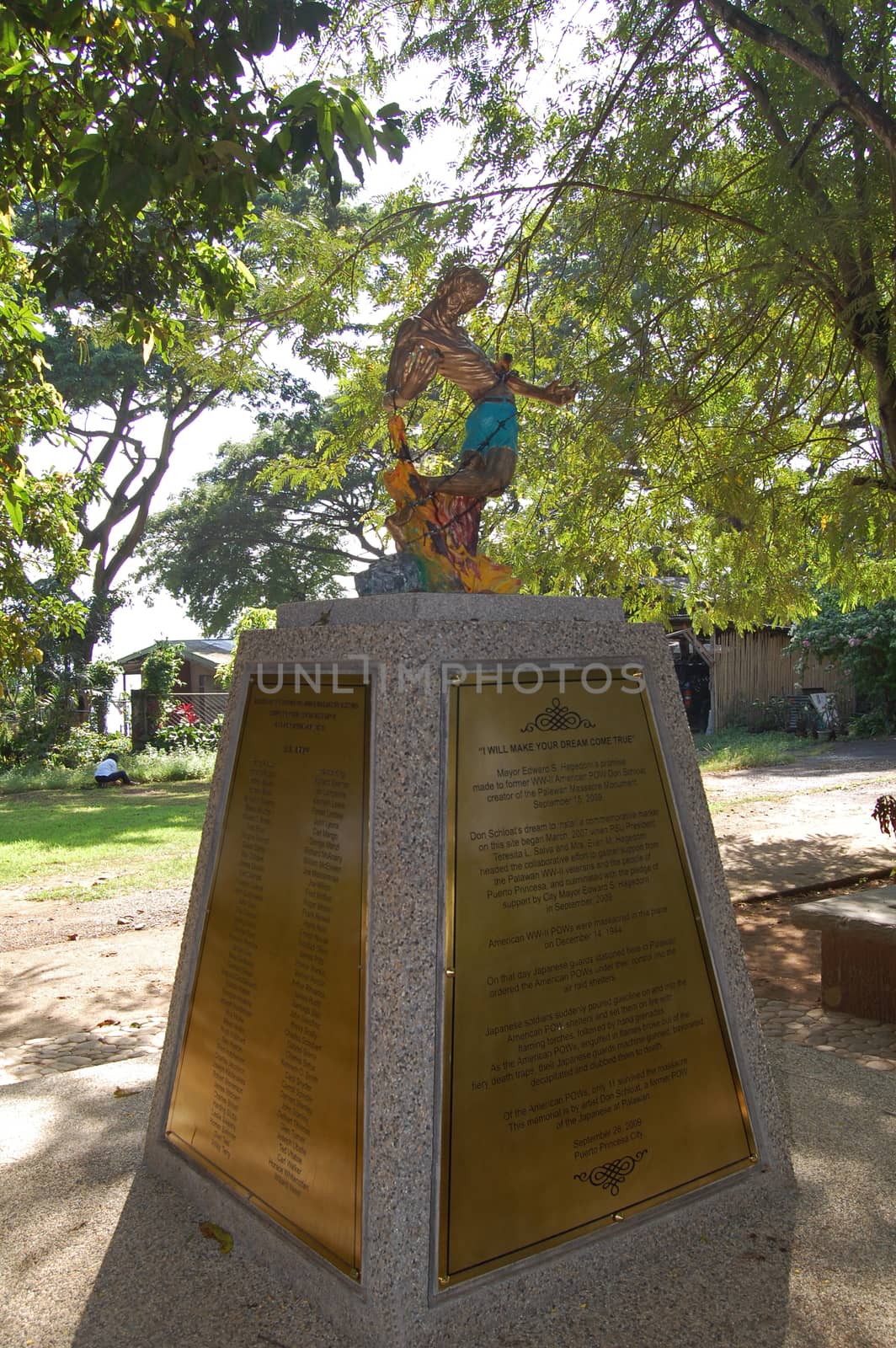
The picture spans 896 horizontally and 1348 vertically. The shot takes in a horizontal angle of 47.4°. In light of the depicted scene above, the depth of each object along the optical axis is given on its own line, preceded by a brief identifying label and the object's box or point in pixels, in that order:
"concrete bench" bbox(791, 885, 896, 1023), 4.86
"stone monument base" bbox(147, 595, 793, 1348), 2.44
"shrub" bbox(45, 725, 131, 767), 18.45
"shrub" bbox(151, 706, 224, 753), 19.66
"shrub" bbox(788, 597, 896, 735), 19.17
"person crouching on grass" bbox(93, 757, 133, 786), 16.62
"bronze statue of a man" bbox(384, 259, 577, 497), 3.40
